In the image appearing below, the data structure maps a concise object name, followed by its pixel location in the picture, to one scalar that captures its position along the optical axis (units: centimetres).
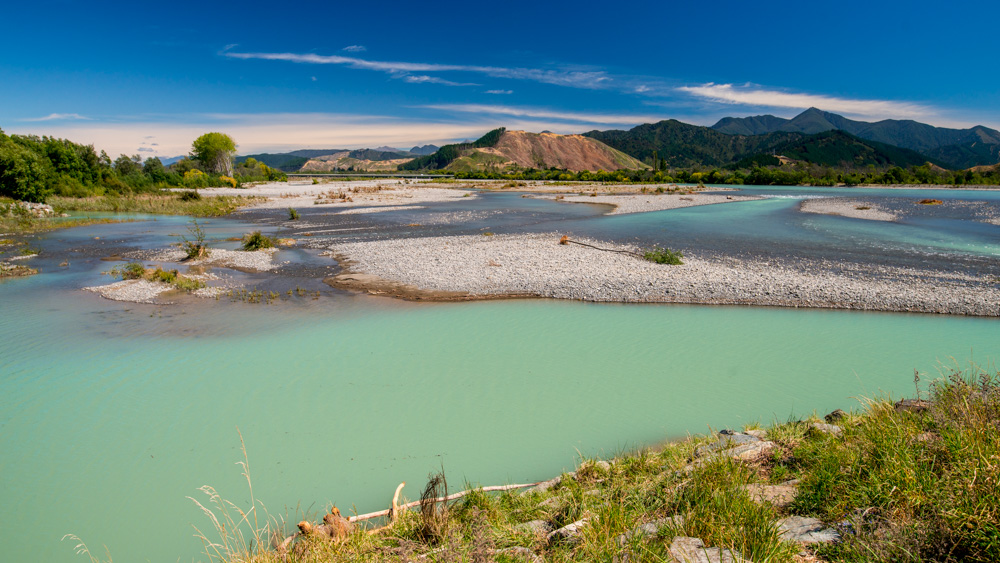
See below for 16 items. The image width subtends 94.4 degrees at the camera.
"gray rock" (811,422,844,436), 534
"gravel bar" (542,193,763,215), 4641
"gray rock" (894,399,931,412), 521
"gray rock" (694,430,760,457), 530
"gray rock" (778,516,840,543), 323
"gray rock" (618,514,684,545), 344
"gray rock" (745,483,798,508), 390
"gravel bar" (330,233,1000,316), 1330
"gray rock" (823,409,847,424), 611
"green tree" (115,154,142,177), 6362
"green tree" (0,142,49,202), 3806
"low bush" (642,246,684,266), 1780
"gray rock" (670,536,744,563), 308
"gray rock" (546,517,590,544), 364
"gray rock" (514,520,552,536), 391
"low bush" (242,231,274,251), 2275
